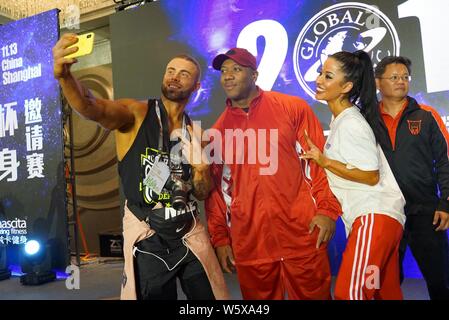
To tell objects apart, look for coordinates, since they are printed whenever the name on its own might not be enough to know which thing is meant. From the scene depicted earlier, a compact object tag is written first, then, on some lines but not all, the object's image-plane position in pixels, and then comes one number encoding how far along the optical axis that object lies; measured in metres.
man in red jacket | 1.72
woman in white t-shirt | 1.52
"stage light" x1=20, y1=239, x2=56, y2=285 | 3.55
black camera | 1.67
